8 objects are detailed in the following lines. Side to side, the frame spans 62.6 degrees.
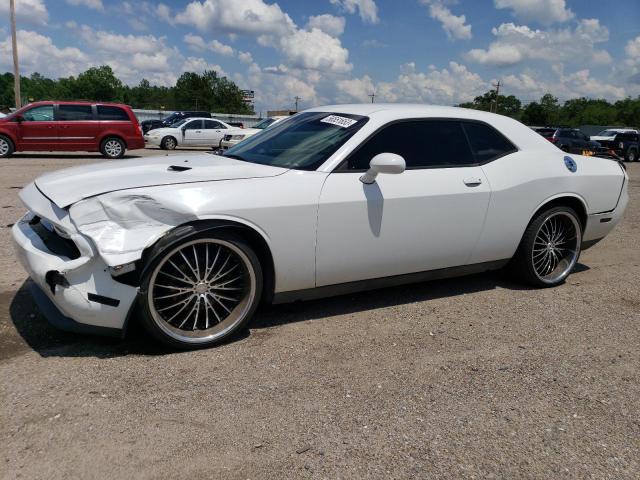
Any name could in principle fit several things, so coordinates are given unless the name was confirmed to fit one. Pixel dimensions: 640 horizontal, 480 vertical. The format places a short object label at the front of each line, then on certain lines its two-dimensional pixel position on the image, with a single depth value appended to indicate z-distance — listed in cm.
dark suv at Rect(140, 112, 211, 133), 3164
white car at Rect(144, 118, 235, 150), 2164
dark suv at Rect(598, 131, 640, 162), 2556
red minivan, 1548
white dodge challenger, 294
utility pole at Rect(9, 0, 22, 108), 2910
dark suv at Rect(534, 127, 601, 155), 2214
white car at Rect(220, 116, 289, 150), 2038
